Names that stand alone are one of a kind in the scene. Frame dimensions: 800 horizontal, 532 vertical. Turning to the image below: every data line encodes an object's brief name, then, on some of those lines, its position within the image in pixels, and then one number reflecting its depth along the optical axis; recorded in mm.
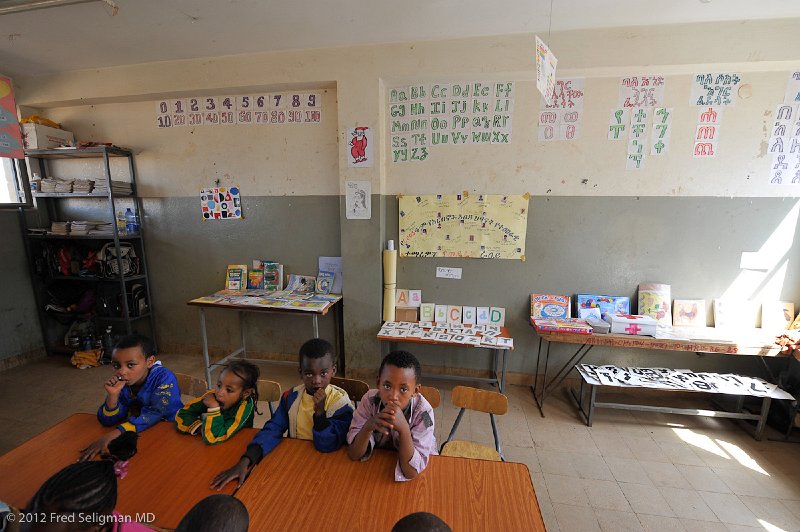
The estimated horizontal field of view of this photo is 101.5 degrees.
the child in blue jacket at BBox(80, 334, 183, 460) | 1404
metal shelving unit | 3262
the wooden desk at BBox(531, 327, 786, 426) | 2352
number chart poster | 3066
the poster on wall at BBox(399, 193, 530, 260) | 2861
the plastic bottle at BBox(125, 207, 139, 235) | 3457
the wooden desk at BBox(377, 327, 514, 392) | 2639
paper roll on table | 2967
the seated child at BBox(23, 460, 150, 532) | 697
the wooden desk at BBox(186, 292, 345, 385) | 2809
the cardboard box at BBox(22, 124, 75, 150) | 3262
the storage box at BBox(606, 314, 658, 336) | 2475
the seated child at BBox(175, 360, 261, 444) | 1307
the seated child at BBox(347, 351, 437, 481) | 1134
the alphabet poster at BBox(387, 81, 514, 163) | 2740
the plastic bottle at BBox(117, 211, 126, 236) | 3379
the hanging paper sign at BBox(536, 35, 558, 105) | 1624
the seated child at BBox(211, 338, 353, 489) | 1297
